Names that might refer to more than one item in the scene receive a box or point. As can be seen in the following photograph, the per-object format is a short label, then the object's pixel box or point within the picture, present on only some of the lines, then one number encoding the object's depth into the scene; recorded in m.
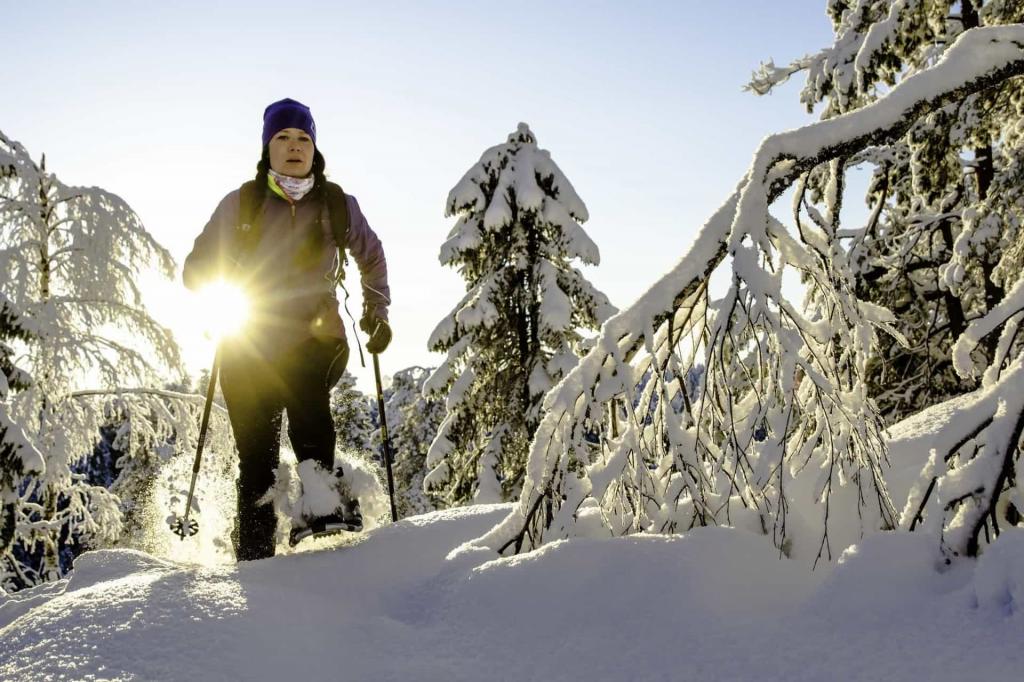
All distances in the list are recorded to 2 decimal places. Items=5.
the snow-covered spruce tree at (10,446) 7.61
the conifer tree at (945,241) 2.07
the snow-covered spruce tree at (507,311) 13.50
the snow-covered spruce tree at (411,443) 29.33
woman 3.88
